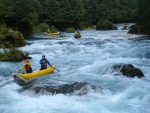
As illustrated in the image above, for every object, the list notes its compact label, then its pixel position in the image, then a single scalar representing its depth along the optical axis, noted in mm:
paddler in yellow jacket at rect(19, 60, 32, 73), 14537
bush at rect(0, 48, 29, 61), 18797
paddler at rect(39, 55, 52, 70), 15227
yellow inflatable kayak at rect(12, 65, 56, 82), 13477
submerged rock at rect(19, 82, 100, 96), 11539
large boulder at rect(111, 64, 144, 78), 13789
